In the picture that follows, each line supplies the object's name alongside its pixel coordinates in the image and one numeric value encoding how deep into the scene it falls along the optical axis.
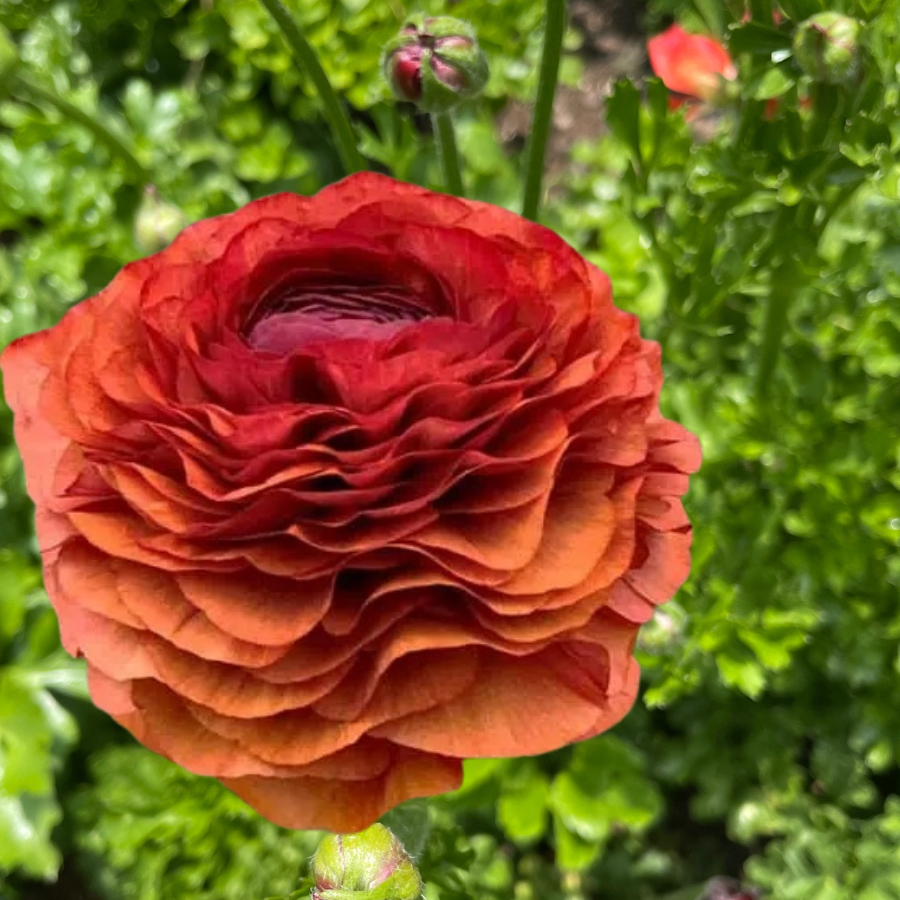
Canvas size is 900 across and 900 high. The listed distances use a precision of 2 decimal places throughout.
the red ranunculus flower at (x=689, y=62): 0.32
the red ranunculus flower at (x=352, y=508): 0.14
